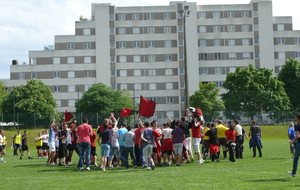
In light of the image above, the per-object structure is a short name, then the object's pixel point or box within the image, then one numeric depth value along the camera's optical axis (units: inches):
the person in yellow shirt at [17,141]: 1352.1
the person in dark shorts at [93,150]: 839.1
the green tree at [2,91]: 3332.9
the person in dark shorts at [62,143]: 880.5
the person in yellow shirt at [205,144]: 907.4
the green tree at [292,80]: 3321.9
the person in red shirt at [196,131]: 815.1
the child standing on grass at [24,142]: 1217.4
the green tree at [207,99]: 3221.0
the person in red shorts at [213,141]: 845.8
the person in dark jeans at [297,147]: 554.9
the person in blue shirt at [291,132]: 894.4
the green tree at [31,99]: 3016.7
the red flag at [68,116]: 1019.1
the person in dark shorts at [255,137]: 956.6
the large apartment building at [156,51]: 3693.4
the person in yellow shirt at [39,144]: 1231.0
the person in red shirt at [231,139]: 854.8
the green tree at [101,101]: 2987.2
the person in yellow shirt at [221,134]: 916.0
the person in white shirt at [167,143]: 808.3
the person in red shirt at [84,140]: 755.4
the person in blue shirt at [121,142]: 806.5
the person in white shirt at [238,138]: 935.0
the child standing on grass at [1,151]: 1086.4
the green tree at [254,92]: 2755.9
